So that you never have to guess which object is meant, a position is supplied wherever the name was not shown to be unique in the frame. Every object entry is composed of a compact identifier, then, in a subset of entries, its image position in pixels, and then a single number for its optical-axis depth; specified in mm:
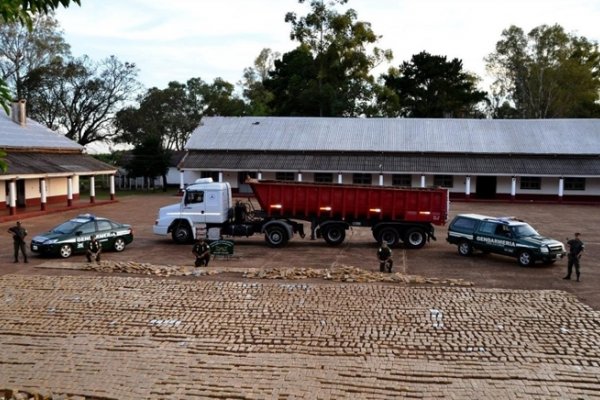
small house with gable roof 34375
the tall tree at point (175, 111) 62938
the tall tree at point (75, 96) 55844
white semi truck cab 23094
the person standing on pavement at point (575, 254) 16906
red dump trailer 22250
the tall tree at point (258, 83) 81125
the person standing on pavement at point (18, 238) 19359
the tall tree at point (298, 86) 62281
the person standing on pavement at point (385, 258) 17781
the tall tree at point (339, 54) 62406
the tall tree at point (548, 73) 60031
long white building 44531
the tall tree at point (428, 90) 61969
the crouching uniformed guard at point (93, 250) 19303
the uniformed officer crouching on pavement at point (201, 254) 18578
